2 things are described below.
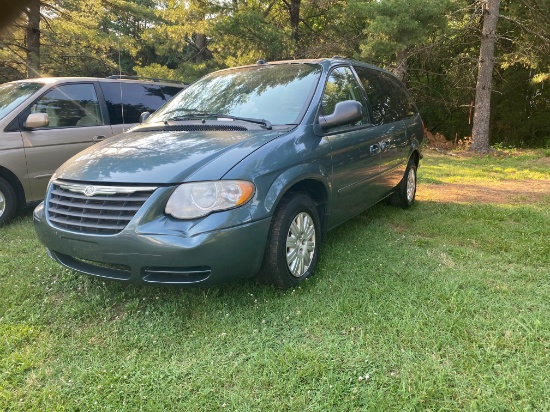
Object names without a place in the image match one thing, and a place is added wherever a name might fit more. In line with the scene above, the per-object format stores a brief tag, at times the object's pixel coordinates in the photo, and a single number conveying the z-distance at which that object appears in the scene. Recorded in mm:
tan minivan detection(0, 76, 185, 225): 4945
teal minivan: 2602
